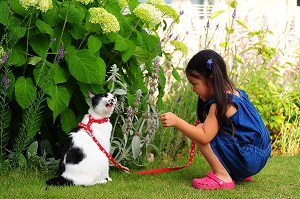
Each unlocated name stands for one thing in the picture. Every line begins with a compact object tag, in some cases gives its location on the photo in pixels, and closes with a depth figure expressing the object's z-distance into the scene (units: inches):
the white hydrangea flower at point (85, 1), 161.7
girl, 160.1
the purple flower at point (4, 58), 151.3
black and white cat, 155.6
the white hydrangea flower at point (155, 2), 184.6
